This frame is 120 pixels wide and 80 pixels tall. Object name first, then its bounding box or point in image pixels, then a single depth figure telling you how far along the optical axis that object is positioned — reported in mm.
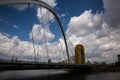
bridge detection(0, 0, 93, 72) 13990
